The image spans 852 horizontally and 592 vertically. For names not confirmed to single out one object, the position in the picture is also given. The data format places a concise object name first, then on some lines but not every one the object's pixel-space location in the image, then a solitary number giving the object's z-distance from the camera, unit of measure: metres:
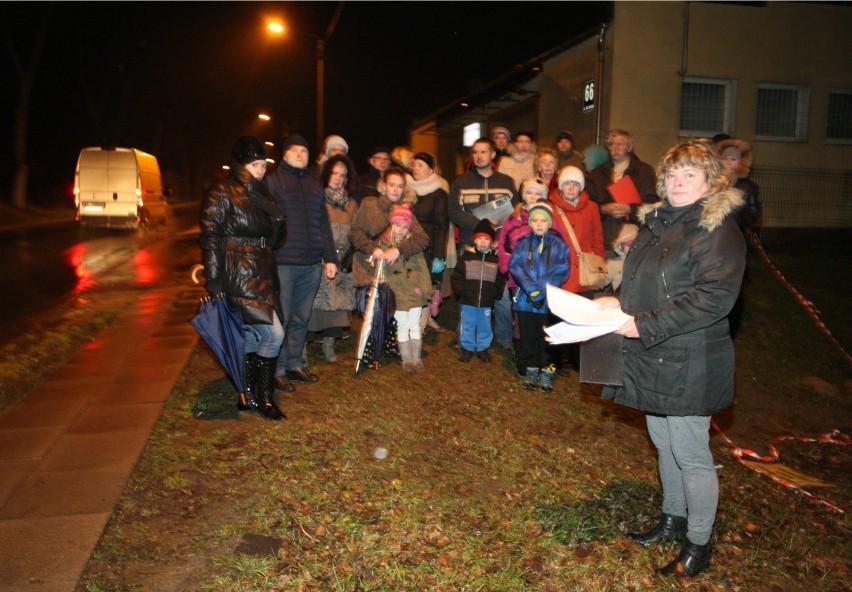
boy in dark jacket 7.05
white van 18.80
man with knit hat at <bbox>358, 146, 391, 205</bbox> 7.74
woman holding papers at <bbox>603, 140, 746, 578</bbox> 3.13
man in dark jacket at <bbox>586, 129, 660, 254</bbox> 7.25
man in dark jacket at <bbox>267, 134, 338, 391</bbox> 5.73
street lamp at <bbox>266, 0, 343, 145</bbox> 14.92
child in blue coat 6.21
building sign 16.83
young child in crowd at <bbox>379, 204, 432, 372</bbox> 6.57
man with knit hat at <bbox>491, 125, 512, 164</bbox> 9.05
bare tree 24.89
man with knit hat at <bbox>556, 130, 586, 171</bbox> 8.76
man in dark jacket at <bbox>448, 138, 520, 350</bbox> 7.41
